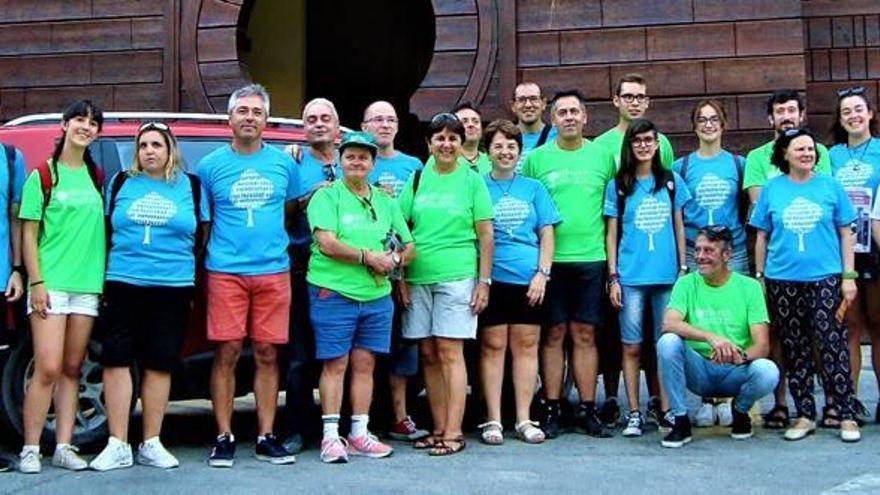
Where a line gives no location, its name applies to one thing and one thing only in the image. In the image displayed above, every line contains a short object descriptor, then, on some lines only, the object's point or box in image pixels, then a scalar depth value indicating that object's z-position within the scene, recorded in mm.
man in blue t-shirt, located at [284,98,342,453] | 6238
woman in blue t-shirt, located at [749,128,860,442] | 6484
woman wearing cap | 5902
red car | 6016
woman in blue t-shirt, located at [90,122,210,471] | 5684
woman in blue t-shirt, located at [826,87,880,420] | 6824
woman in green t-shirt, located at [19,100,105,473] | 5613
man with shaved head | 6469
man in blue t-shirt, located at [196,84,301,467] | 5812
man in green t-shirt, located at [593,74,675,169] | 6914
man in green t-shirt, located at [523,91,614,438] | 6594
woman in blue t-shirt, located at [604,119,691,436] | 6578
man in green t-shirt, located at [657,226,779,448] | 6312
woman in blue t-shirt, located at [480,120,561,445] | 6406
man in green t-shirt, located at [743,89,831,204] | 6831
